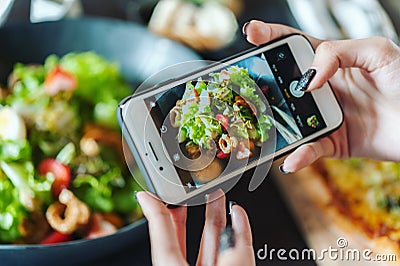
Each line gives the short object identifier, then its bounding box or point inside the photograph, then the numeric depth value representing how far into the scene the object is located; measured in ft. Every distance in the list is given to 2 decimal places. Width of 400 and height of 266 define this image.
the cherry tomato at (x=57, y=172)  2.90
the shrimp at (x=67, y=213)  2.73
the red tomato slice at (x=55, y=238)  2.72
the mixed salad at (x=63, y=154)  2.78
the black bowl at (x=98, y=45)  3.47
